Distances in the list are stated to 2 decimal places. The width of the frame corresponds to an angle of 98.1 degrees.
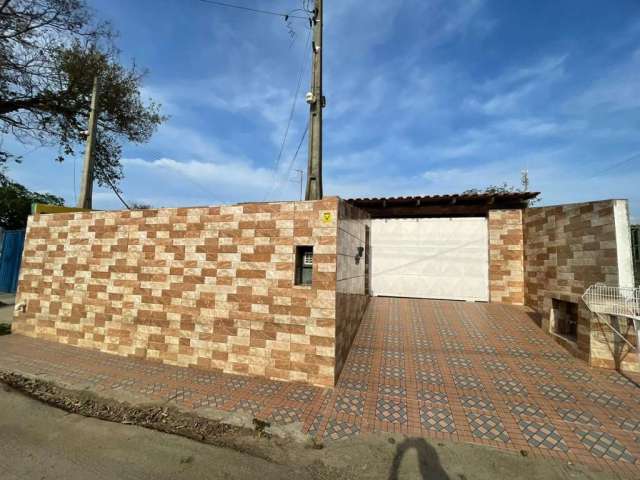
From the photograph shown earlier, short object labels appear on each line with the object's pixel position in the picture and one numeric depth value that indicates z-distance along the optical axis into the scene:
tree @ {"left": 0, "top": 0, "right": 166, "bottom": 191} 9.28
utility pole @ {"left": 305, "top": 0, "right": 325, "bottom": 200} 6.60
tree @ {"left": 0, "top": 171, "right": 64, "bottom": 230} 22.05
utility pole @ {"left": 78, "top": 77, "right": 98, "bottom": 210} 8.80
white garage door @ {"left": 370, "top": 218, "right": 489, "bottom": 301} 8.98
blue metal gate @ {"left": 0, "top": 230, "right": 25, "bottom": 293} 12.80
